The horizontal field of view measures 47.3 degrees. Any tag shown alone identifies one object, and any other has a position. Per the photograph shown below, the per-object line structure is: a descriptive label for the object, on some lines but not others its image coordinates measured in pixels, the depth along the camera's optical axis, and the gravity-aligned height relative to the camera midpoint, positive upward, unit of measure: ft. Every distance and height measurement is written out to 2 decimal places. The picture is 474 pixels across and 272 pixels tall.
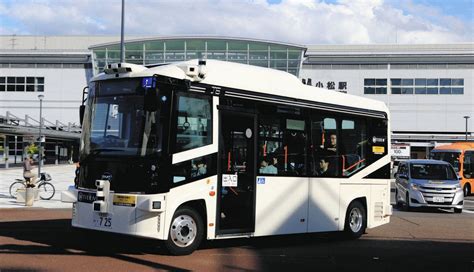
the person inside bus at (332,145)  37.91 -0.23
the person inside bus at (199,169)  29.73 -1.67
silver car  65.00 -5.10
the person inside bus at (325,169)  37.29 -1.91
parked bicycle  69.26 -6.77
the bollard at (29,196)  60.29 -6.87
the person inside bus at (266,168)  33.30 -1.72
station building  210.79 +27.48
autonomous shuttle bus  28.45 -0.93
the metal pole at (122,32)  71.44 +14.08
